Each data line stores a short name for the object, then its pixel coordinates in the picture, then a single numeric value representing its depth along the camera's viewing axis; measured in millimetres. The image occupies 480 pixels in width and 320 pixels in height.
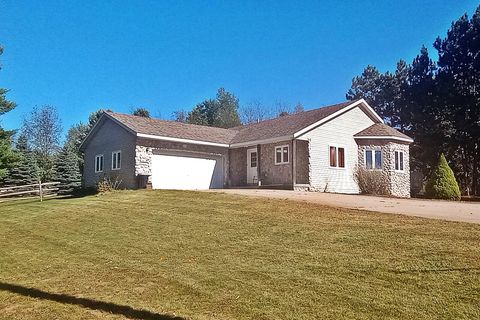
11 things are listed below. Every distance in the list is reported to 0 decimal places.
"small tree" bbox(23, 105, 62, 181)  48219
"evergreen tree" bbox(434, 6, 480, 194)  33656
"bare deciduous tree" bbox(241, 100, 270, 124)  62906
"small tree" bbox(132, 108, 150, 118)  42406
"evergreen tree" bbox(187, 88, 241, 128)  58306
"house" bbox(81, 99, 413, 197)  23281
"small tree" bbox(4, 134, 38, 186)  35656
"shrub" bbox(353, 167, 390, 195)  23516
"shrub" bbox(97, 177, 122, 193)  21797
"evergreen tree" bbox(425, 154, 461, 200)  22766
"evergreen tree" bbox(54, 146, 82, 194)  36906
